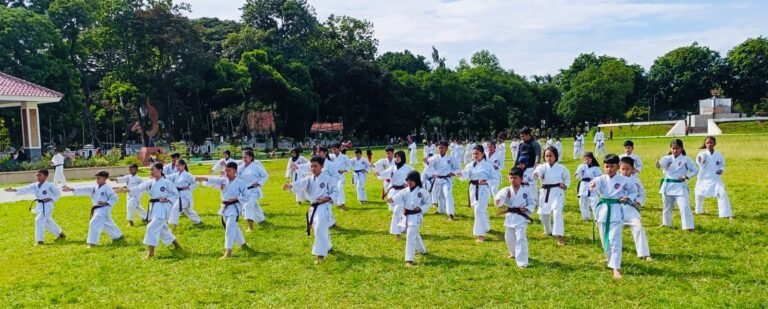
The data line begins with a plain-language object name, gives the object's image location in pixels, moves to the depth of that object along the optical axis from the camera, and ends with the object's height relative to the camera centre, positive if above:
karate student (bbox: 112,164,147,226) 12.81 -1.34
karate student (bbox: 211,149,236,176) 14.34 -0.64
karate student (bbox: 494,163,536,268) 8.52 -1.25
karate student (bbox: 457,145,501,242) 10.51 -1.06
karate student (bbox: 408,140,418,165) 32.62 -1.37
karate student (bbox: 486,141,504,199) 14.74 -0.75
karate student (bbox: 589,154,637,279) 8.02 -1.13
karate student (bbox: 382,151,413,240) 11.70 -0.86
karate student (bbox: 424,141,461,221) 12.81 -0.93
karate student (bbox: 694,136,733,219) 11.50 -1.10
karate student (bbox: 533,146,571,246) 10.04 -1.06
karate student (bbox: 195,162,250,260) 9.75 -1.12
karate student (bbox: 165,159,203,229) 12.59 -1.13
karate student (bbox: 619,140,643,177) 11.94 -0.51
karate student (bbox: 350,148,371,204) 16.22 -1.10
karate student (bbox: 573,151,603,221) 11.44 -0.94
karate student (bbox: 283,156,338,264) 9.23 -1.06
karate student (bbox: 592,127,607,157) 31.78 -1.10
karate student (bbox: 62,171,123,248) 10.93 -1.24
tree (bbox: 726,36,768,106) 72.94 +6.05
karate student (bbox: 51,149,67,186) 24.58 -1.15
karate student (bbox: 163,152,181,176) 13.73 -0.70
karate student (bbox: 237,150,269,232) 12.69 -0.89
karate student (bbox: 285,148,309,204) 14.01 -0.79
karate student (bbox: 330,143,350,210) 15.36 -0.87
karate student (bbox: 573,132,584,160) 30.81 -1.12
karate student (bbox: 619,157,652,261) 8.30 -1.13
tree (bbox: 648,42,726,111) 76.38 +5.91
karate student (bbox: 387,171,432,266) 8.95 -1.19
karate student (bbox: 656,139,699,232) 10.66 -1.12
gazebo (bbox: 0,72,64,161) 29.44 +2.07
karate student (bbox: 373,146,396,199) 13.60 -0.77
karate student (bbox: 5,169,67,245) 11.48 -1.19
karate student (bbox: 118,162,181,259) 9.86 -1.16
